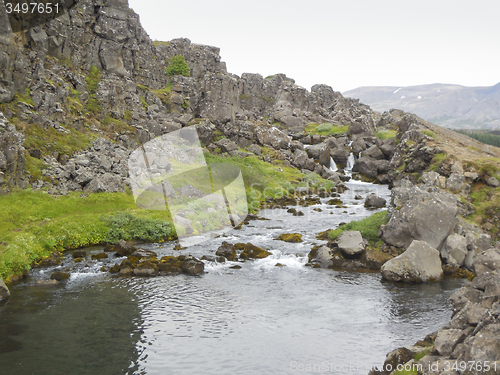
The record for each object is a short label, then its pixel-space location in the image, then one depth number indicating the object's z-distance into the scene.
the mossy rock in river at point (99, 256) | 32.59
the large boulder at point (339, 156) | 98.88
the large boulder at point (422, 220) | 31.34
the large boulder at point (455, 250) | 29.98
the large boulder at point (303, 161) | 92.56
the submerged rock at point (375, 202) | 57.56
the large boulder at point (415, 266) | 27.56
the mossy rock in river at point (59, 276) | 27.41
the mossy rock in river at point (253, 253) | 34.52
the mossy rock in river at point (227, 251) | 34.03
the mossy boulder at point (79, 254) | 32.56
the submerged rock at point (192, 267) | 29.70
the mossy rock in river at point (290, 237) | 39.41
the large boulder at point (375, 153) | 93.06
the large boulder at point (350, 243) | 32.31
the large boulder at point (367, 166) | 88.88
